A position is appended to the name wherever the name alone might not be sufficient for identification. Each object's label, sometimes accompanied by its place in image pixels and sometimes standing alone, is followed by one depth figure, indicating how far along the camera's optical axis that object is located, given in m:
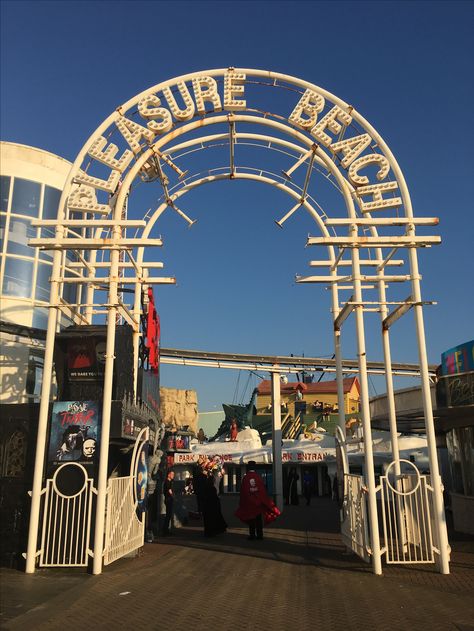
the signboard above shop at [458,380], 12.20
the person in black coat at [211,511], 12.89
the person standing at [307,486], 25.50
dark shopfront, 9.15
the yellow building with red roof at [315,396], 45.72
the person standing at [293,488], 25.84
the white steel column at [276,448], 23.87
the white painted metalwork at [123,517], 8.86
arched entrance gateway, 8.70
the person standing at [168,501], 12.98
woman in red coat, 11.95
